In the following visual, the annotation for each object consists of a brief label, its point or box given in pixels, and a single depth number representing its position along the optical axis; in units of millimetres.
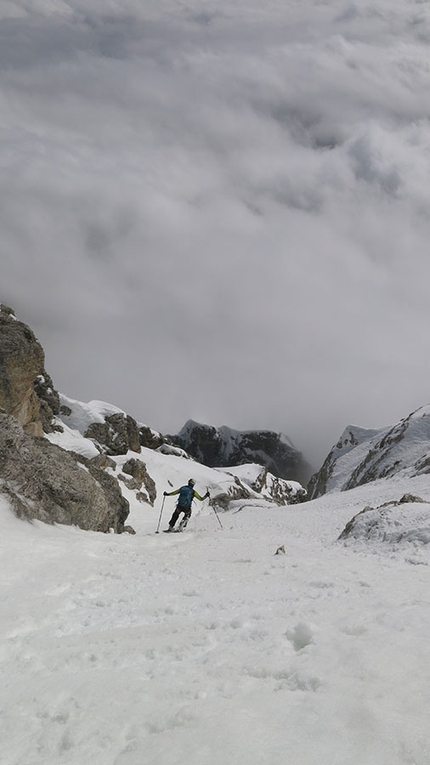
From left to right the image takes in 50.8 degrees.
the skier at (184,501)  20062
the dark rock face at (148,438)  90562
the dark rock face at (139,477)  48219
